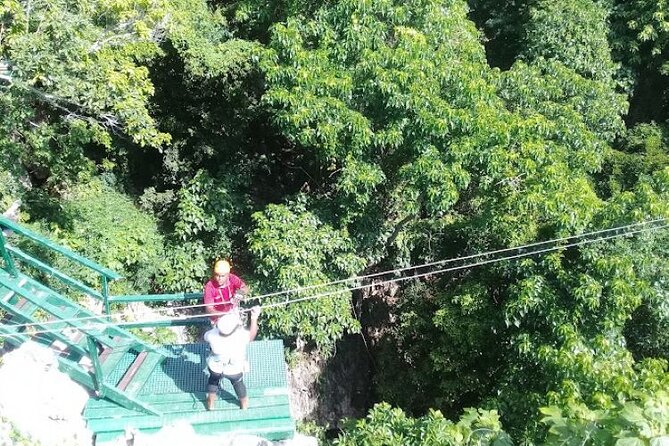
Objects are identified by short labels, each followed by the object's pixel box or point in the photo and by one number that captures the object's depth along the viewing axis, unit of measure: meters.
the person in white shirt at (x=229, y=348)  5.50
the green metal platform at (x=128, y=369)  5.61
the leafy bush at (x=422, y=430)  5.09
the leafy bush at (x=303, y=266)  8.18
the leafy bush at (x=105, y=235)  8.75
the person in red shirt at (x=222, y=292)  5.88
